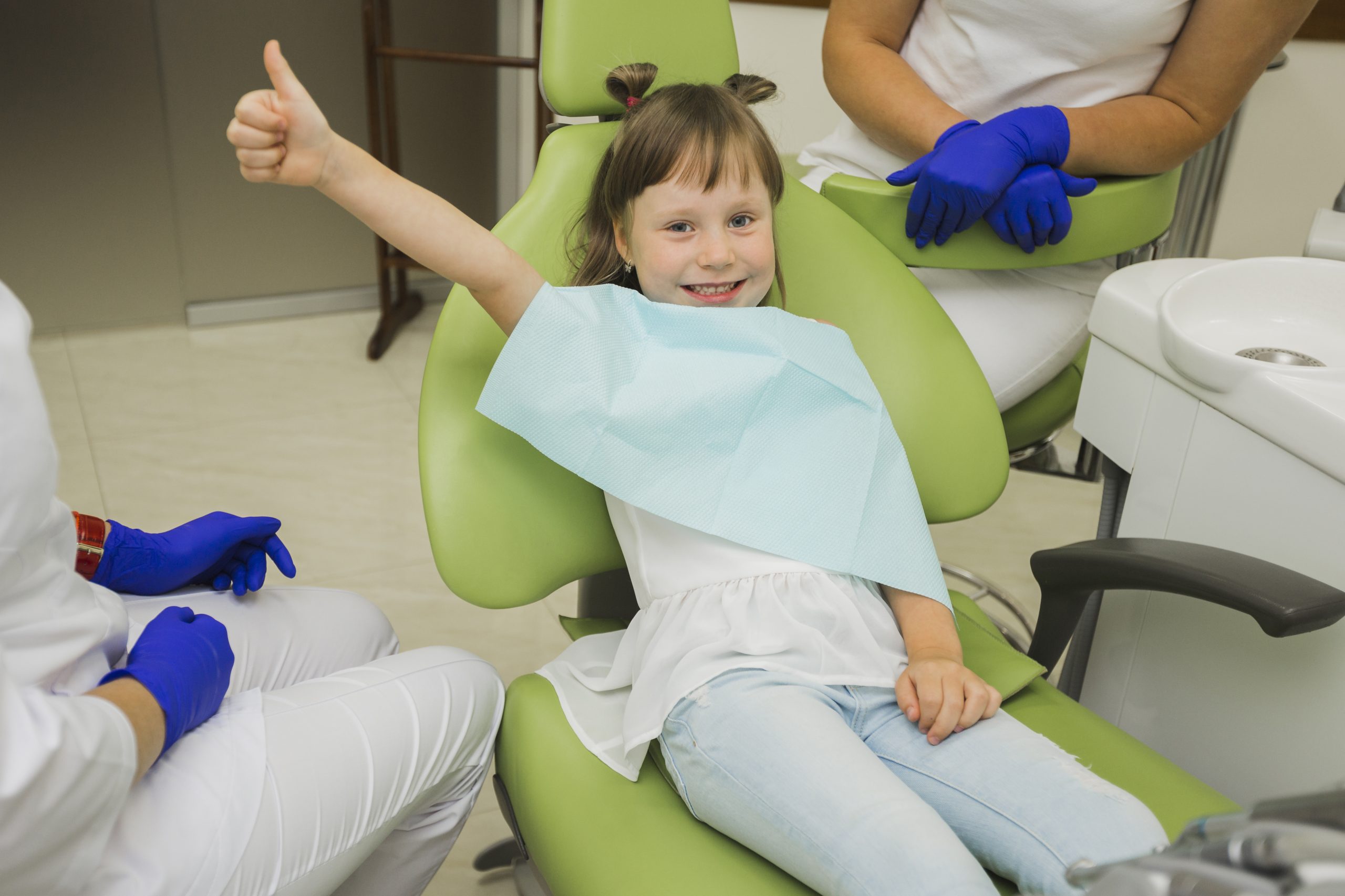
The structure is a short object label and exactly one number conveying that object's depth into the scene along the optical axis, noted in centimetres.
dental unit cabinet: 81
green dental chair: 82
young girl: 77
